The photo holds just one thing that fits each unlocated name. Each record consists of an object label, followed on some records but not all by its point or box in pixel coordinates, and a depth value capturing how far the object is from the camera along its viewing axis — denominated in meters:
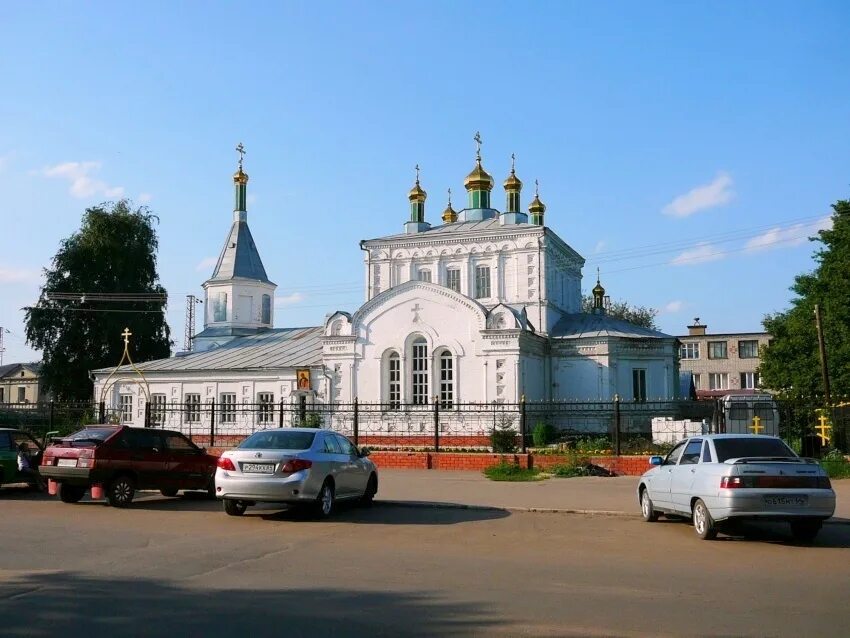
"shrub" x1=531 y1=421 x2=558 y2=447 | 31.45
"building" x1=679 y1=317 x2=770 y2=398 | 77.62
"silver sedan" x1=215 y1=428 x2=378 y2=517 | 12.91
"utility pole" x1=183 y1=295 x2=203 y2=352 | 61.22
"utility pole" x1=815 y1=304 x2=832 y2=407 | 28.95
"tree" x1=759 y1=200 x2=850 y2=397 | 36.53
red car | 14.98
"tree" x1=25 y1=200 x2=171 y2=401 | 54.72
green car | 16.95
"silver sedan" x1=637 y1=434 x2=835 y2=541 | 10.89
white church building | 35.88
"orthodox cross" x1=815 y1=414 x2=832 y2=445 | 22.05
